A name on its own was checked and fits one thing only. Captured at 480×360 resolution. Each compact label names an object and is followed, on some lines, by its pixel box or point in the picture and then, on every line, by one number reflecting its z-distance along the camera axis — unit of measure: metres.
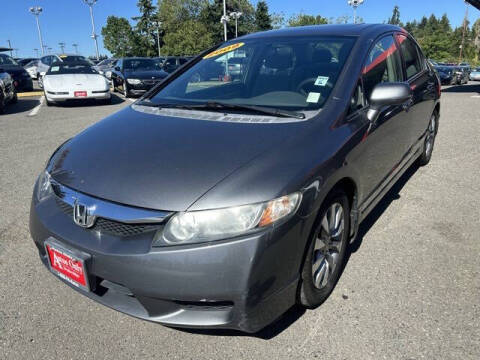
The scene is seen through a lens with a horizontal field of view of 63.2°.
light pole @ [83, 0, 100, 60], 44.69
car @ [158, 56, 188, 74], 17.32
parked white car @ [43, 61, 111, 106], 10.41
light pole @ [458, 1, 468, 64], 62.36
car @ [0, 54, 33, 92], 13.55
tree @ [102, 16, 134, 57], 61.84
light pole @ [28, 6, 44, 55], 49.45
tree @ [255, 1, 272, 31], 68.44
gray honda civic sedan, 1.69
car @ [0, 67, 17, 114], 9.56
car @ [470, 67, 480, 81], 25.22
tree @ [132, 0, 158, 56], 64.00
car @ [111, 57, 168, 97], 12.89
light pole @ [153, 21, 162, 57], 61.34
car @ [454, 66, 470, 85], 22.84
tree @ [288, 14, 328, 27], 62.98
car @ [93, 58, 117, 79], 15.99
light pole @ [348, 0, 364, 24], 33.19
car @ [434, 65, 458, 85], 22.20
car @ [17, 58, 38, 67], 30.11
